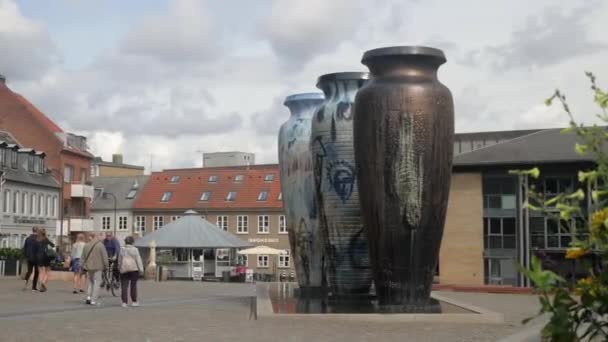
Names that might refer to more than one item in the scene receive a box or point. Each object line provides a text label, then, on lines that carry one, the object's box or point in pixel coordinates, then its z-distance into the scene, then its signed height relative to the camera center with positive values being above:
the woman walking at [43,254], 21.72 -0.03
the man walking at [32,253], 21.78 -0.01
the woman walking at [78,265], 21.94 -0.33
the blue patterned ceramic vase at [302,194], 18.59 +1.24
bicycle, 21.93 -0.66
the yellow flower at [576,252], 3.59 +0.00
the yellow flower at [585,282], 3.61 -0.12
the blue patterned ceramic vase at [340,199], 16.98 +1.01
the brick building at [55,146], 61.59 +7.32
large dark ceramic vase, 13.88 +1.30
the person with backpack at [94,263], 17.42 -0.20
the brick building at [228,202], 73.81 +4.31
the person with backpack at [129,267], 17.12 -0.28
